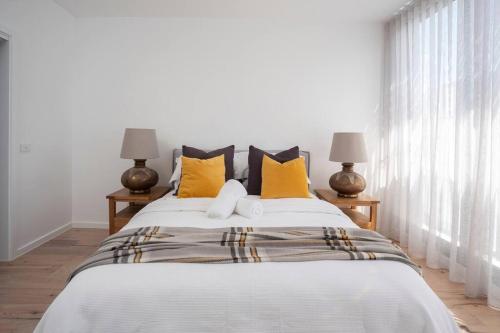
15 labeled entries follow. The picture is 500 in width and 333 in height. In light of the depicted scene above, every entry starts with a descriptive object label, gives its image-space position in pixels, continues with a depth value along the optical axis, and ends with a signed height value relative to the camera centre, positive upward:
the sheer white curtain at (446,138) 2.31 +0.19
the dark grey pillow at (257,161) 3.22 -0.05
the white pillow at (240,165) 3.45 -0.10
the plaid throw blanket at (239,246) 1.52 -0.45
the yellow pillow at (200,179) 2.96 -0.22
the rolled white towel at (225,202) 2.24 -0.33
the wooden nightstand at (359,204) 3.18 -0.45
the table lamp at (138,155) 3.39 -0.01
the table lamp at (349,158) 3.33 +0.00
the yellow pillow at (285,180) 2.95 -0.21
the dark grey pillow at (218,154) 3.36 +0.01
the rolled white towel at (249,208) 2.28 -0.37
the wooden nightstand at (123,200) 3.17 -0.48
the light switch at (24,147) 3.11 +0.04
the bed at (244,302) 1.25 -0.57
